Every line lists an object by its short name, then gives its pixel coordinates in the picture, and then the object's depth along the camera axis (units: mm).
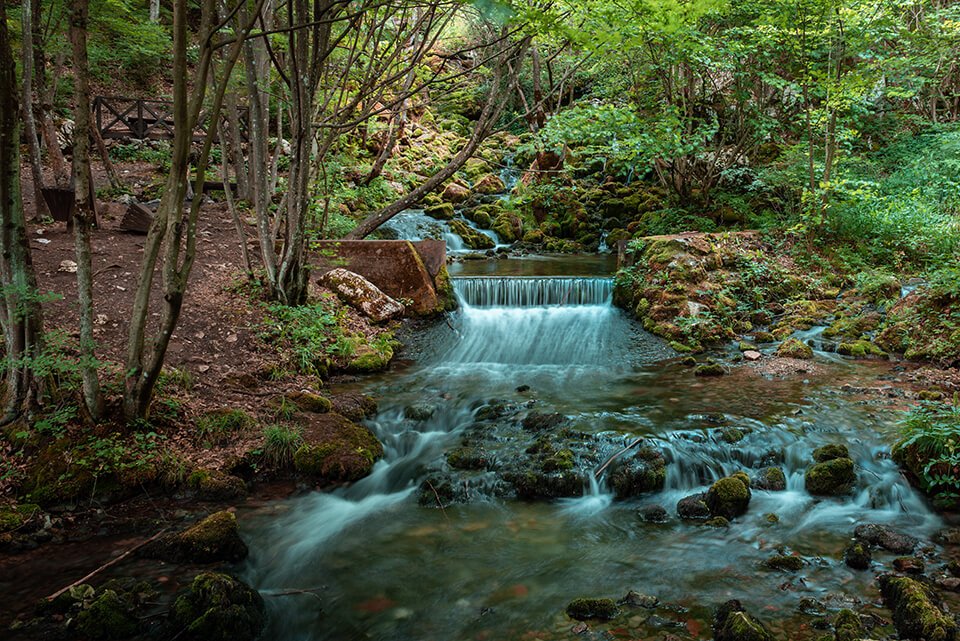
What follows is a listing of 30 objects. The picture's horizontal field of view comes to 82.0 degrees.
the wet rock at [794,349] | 8023
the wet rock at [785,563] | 3713
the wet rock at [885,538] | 3812
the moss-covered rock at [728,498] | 4465
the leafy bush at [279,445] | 5039
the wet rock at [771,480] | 4855
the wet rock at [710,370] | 7582
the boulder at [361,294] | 9031
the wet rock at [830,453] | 5025
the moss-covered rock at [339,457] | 5066
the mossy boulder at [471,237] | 15000
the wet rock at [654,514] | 4512
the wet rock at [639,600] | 3391
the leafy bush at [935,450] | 4316
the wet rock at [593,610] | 3283
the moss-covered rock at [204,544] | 3713
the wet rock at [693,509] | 4496
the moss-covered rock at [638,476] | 4918
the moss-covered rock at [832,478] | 4746
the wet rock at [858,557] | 3641
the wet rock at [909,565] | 3529
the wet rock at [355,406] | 6179
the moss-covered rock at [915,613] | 2795
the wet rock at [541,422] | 5938
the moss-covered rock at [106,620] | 2996
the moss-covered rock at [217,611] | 3037
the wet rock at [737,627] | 2873
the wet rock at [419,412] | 6355
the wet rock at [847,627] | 2863
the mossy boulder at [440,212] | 16031
